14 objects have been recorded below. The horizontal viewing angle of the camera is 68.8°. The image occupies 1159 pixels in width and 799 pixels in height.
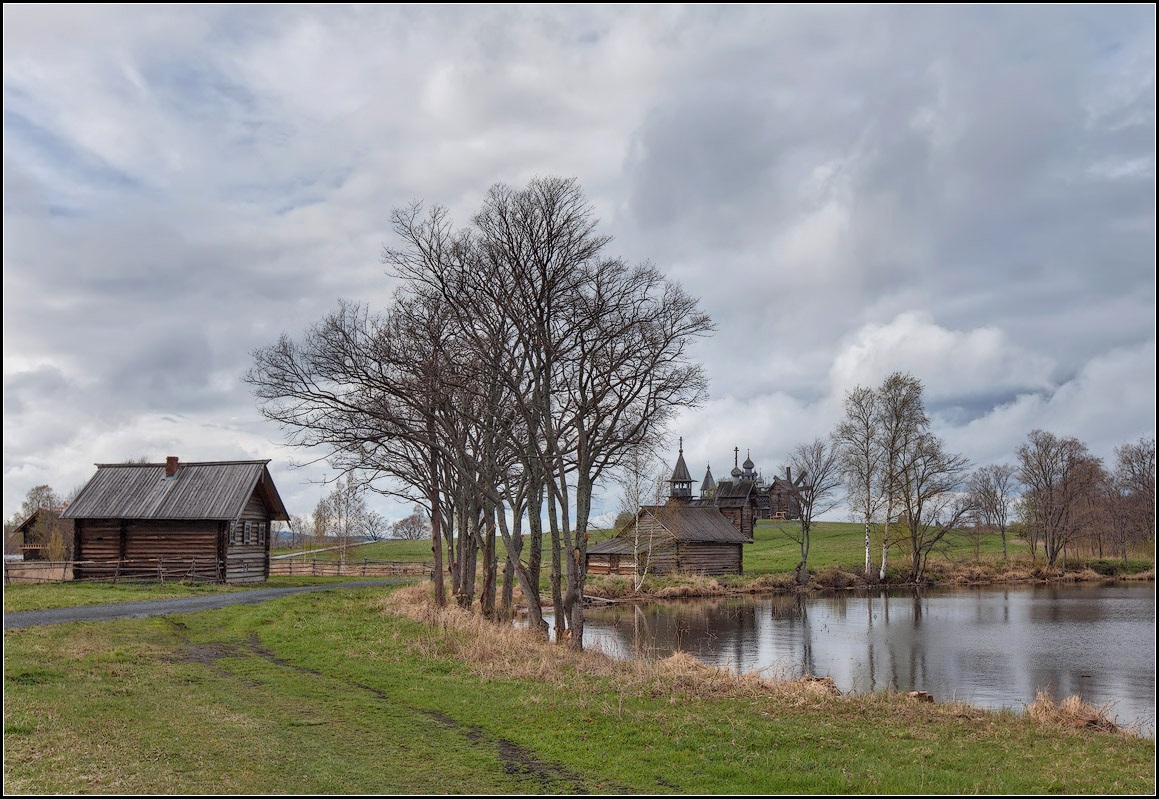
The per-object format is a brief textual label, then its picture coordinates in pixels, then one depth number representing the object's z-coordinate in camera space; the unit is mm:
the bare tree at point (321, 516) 81938
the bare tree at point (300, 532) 103650
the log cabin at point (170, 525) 42844
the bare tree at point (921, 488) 57700
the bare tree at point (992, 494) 75500
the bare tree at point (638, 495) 28688
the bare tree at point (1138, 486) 67188
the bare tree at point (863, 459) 58344
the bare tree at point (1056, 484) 67500
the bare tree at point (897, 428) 58344
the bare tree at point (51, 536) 60375
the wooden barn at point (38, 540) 61719
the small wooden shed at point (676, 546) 58219
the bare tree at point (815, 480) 59438
